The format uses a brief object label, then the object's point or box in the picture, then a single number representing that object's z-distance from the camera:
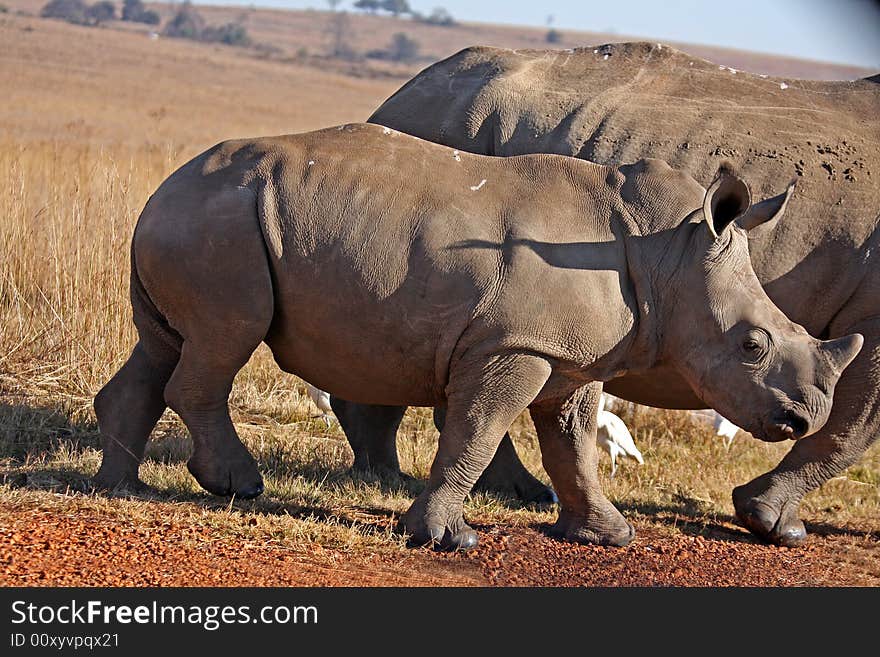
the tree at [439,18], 104.44
